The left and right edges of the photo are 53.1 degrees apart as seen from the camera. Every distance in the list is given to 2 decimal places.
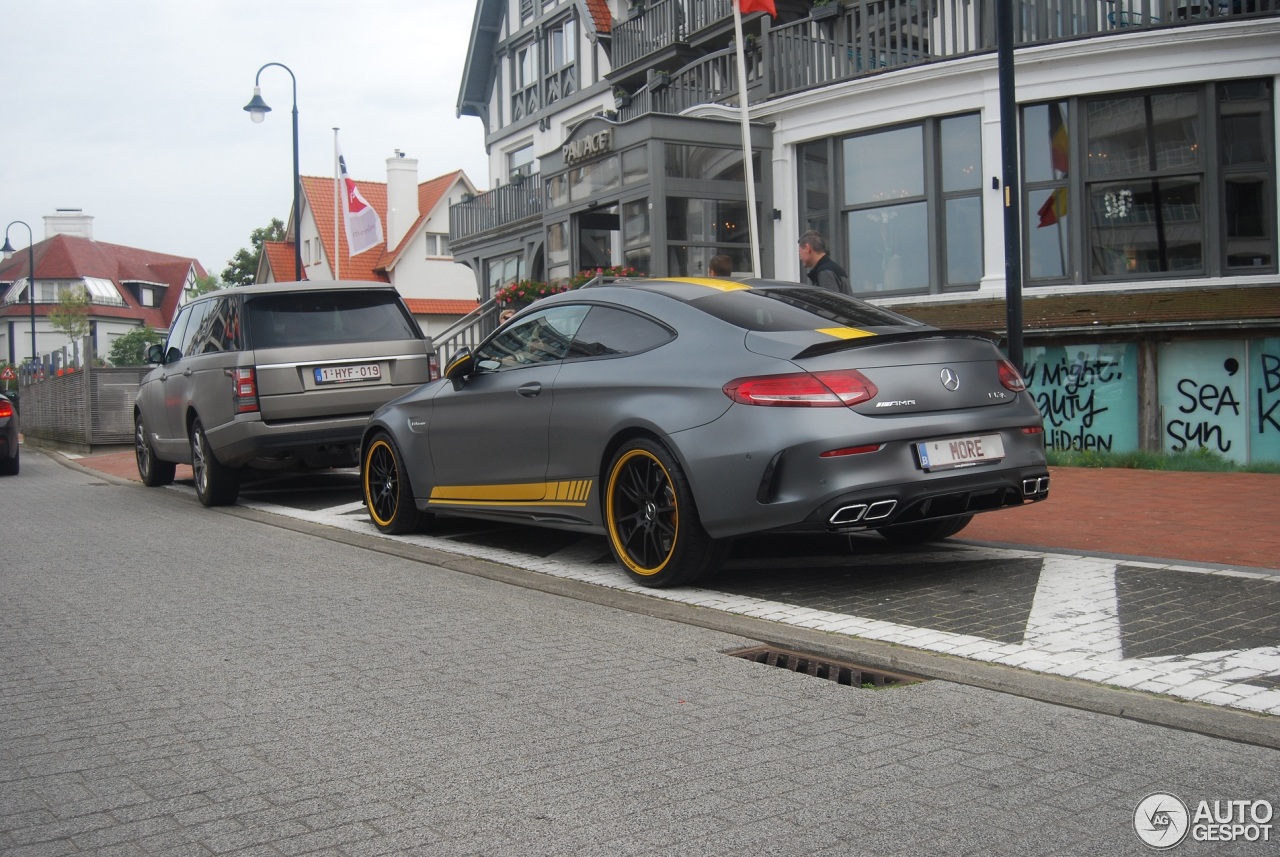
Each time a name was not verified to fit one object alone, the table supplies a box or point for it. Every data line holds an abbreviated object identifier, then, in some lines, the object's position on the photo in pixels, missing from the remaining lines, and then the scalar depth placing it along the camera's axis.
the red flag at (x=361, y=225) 30.86
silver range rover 11.09
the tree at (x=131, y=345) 86.00
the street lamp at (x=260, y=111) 28.35
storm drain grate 4.82
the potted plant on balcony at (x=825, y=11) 19.59
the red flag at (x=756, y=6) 16.98
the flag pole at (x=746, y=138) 15.34
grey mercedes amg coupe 6.00
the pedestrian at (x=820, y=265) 10.27
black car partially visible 17.78
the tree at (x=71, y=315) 76.31
